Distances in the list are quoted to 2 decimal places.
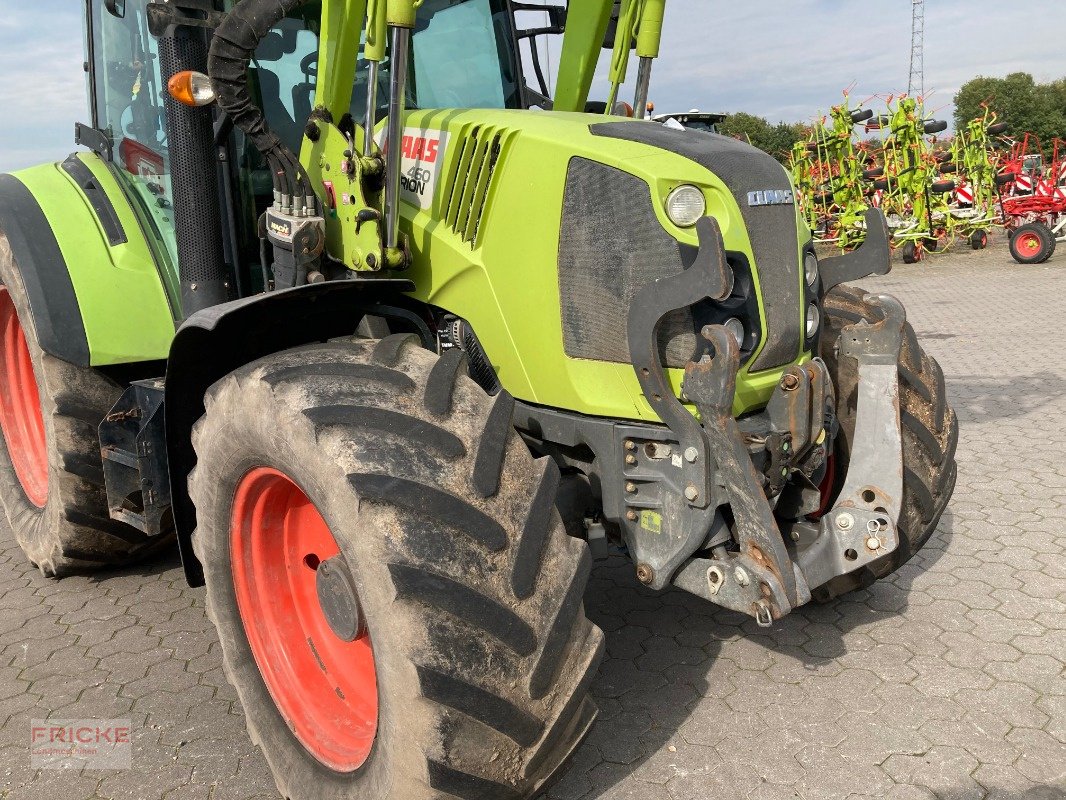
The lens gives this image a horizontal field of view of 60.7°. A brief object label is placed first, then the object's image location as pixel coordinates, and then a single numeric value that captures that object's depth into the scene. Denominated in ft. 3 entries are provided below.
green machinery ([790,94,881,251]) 53.88
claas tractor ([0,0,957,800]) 6.43
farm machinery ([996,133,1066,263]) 50.83
